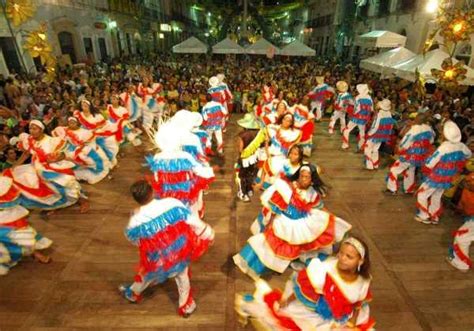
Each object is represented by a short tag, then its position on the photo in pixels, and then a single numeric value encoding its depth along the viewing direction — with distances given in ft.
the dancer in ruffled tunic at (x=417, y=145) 17.93
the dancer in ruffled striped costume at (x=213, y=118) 23.61
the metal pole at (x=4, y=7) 30.01
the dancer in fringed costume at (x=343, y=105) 28.67
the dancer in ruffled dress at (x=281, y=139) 16.17
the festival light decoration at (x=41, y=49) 30.12
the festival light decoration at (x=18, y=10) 29.58
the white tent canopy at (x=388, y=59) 34.04
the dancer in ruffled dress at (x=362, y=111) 25.35
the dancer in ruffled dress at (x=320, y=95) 33.94
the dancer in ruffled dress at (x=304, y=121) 21.01
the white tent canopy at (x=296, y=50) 53.16
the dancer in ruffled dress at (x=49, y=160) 15.70
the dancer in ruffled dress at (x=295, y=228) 10.87
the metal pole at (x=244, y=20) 62.96
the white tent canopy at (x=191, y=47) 53.72
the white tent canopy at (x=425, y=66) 25.25
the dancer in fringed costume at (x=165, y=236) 8.61
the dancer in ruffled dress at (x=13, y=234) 11.92
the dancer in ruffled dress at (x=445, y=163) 14.85
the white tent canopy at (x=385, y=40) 39.83
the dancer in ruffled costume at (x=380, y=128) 22.18
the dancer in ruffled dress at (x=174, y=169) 11.80
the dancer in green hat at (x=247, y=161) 16.72
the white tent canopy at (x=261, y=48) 51.21
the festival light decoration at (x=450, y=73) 21.31
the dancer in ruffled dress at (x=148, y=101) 29.14
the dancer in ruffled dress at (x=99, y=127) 20.13
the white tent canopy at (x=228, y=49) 52.29
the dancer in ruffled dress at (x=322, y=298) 7.00
